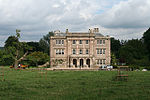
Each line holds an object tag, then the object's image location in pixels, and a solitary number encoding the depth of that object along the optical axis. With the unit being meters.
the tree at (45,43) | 98.66
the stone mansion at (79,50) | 60.22
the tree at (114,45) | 101.25
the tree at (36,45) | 91.56
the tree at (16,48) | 47.20
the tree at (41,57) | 62.78
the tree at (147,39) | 66.56
